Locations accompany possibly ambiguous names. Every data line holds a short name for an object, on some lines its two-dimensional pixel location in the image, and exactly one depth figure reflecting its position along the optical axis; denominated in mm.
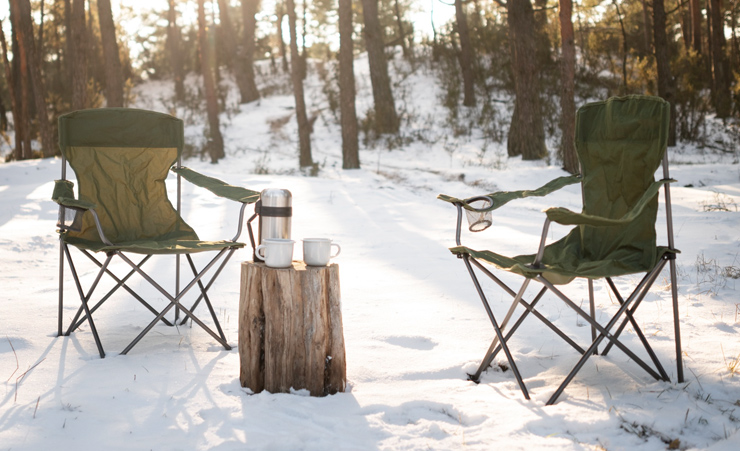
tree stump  2014
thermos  2205
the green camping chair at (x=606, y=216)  1990
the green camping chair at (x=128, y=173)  2771
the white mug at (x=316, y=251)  2045
